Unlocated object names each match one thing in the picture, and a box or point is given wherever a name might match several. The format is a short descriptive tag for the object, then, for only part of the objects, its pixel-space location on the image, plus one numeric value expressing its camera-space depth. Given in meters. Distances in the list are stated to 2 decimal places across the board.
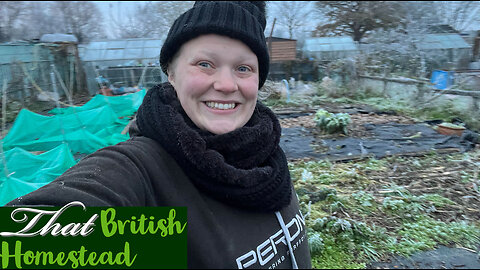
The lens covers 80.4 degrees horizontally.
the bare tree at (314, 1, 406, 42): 22.77
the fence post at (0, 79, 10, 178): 1.98
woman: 0.90
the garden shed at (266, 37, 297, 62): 17.45
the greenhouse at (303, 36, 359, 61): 17.97
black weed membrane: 6.07
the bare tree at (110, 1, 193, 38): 24.65
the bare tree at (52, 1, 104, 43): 24.05
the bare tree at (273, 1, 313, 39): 20.66
